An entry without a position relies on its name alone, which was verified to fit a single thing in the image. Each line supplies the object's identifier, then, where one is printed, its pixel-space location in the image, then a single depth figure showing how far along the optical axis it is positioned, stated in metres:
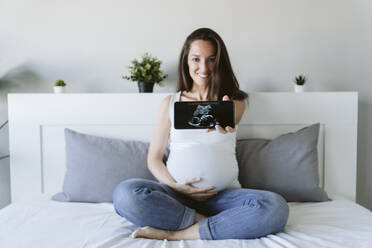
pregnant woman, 0.97
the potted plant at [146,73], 1.53
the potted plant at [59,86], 1.56
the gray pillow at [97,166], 1.31
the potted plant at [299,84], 1.55
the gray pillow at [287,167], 1.31
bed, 1.50
